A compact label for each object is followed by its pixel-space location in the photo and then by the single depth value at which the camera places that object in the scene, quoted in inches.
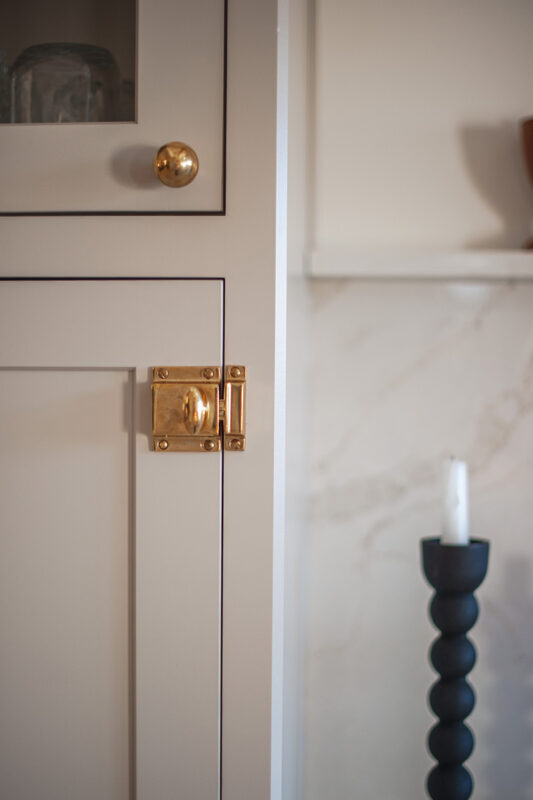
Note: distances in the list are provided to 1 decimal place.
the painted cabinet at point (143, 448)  17.0
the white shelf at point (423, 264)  29.2
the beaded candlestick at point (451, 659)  25.8
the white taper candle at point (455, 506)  26.7
